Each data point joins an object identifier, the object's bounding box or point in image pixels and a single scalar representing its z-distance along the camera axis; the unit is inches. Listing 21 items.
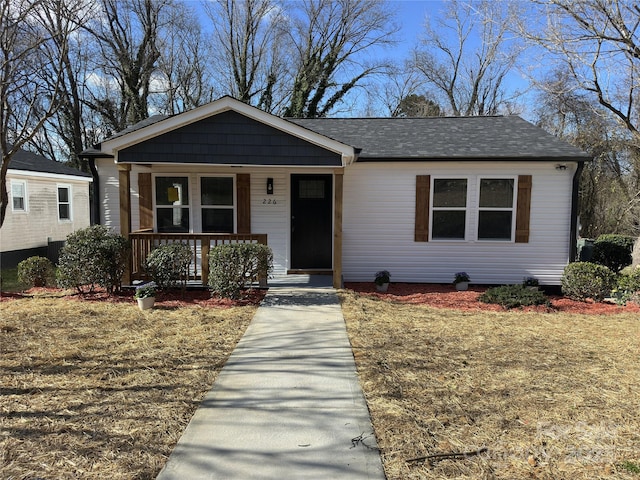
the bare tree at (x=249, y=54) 1016.9
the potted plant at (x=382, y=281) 331.0
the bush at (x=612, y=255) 456.8
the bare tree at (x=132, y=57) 890.7
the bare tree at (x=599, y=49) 345.1
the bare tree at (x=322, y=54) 1002.7
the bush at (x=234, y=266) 273.4
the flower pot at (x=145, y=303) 256.8
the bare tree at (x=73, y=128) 896.5
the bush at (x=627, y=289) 299.1
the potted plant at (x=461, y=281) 340.8
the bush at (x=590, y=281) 308.2
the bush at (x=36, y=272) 331.9
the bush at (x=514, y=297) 286.5
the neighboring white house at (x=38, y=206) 519.2
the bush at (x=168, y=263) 284.8
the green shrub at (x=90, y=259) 278.1
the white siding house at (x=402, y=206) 342.6
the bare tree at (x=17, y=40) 269.3
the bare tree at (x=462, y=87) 1076.5
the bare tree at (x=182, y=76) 985.5
